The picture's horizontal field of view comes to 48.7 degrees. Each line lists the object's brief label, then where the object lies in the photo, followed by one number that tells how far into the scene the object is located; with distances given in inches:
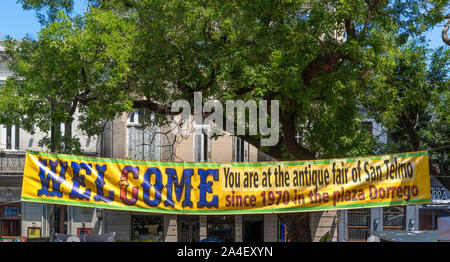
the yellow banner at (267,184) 404.8
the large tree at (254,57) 458.9
